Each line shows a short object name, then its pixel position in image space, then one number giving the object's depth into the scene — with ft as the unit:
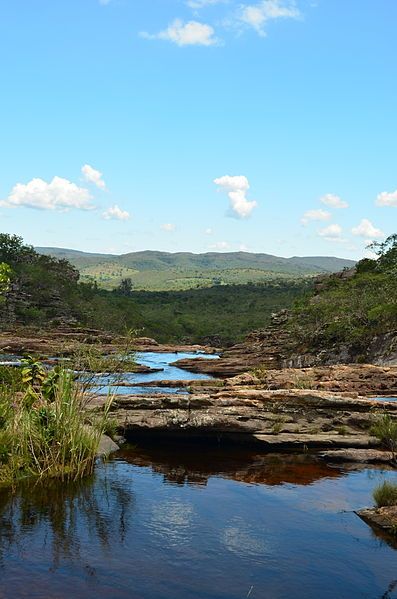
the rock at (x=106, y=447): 48.27
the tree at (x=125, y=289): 506.48
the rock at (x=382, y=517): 34.37
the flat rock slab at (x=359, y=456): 50.08
